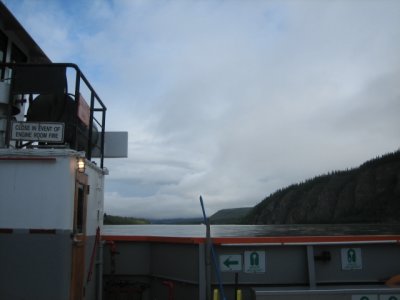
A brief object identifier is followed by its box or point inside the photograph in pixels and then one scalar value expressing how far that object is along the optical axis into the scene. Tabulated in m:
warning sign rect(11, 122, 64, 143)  6.52
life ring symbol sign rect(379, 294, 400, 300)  6.49
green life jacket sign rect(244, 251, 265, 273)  7.41
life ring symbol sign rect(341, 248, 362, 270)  7.53
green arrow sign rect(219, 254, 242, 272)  7.42
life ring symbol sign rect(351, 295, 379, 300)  6.48
